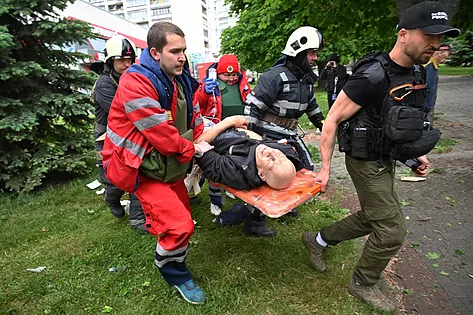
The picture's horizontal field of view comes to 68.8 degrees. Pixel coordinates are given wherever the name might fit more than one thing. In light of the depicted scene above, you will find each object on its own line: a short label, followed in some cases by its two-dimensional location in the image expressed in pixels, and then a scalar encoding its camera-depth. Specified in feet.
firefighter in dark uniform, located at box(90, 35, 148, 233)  13.01
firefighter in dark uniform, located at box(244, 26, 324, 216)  11.82
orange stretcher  8.46
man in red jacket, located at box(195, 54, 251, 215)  16.42
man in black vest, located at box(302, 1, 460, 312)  7.43
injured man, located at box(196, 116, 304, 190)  9.55
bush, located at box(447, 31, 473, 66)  96.61
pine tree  18.16
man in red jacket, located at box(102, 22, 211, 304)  8.24
